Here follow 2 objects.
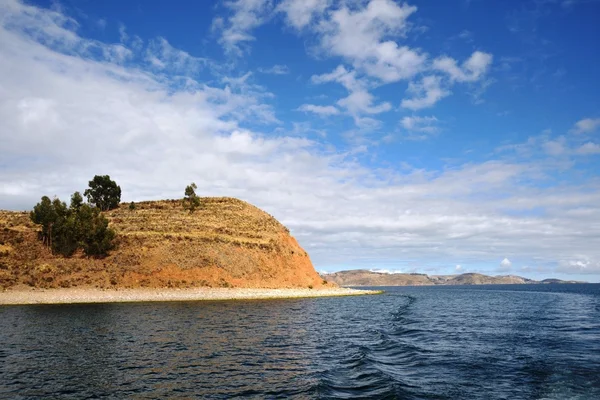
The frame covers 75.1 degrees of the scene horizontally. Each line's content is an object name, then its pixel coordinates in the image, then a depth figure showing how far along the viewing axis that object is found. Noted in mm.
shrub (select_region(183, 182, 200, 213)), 112312
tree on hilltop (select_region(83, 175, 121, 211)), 116875
